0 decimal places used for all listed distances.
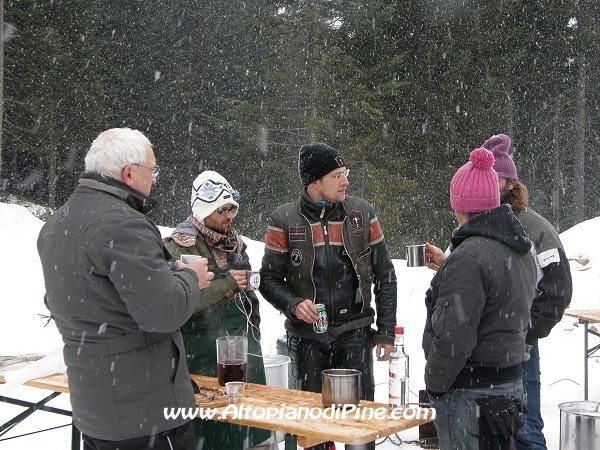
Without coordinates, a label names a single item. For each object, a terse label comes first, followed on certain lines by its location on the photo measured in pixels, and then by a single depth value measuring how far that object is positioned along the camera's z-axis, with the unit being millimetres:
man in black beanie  3953
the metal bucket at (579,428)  4043
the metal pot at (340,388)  2693
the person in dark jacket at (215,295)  3691
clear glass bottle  2787
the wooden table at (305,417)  2408
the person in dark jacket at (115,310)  2406
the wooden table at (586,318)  5348
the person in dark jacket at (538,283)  3777
